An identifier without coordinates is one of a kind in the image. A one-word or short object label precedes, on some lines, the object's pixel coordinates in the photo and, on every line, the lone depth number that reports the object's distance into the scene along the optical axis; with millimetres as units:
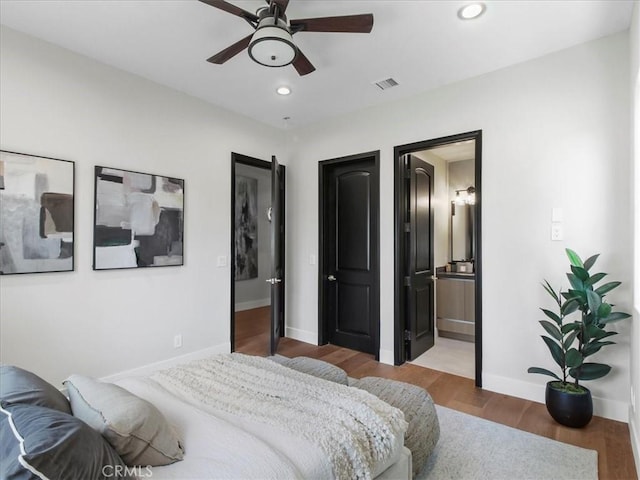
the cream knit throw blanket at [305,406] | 1323
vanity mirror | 5301
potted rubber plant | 2352
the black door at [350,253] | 4059
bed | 1099
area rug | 1955
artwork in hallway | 6562
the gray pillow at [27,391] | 1122
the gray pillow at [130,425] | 1080
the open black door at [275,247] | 3982
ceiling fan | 2008
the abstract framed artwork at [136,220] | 2990
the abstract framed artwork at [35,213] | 2486
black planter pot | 2395
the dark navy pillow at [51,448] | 799
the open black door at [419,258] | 3820
